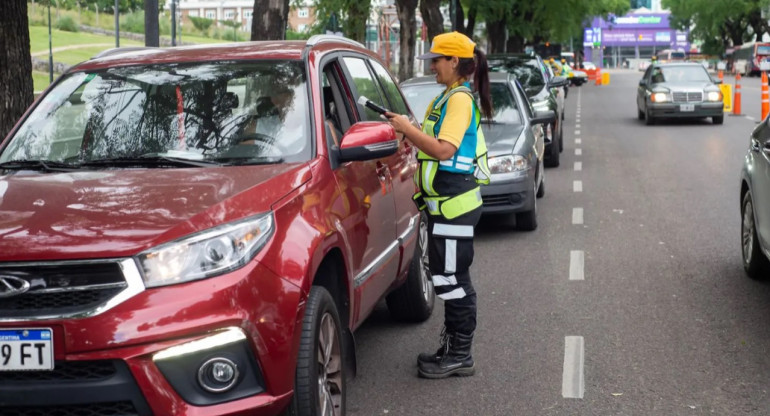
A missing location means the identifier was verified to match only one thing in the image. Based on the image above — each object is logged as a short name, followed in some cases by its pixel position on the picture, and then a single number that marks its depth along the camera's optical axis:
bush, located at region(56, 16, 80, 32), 71.56
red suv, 3.71
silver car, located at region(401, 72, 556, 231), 10.49
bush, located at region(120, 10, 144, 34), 78.75
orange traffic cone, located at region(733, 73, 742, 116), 29.88
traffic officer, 5.63
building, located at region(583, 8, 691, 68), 163.12
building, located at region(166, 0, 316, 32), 125.88
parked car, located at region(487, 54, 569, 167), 16.81
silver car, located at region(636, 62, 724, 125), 25.36
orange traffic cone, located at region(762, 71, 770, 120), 25.04
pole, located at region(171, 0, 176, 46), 33.62
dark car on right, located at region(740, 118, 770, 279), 7.13
